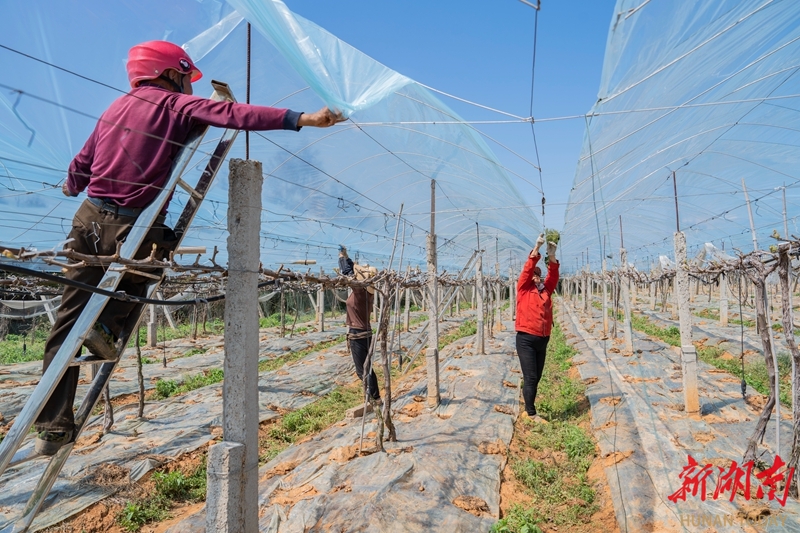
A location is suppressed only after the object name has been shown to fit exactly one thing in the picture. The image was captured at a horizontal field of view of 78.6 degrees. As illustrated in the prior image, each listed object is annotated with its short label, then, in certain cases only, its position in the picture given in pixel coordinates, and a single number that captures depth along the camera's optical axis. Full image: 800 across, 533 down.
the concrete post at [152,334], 14.50
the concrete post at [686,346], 6.41
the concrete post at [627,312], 11.01
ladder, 2.01
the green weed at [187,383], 8.84
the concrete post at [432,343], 7.11
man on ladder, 2.21
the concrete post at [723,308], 14.42
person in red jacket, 6.38
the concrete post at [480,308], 11.74
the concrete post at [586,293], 21.68
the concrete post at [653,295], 23.04
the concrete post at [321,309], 17.42
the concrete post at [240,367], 2.17
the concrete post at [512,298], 19.89
